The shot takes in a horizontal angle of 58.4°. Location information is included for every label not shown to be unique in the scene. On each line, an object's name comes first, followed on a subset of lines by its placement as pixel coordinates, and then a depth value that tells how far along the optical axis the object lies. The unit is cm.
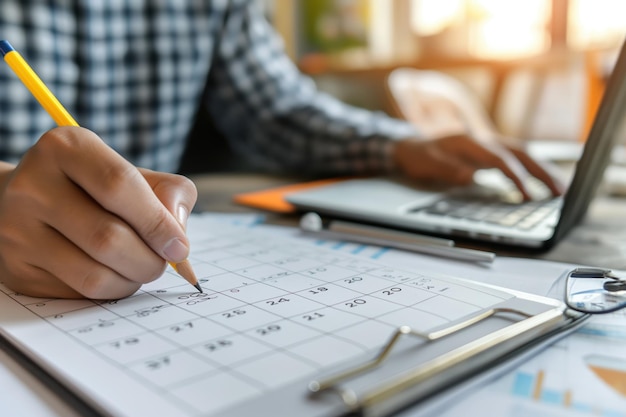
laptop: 46
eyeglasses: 31
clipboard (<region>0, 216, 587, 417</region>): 21
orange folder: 63
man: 32
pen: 45
